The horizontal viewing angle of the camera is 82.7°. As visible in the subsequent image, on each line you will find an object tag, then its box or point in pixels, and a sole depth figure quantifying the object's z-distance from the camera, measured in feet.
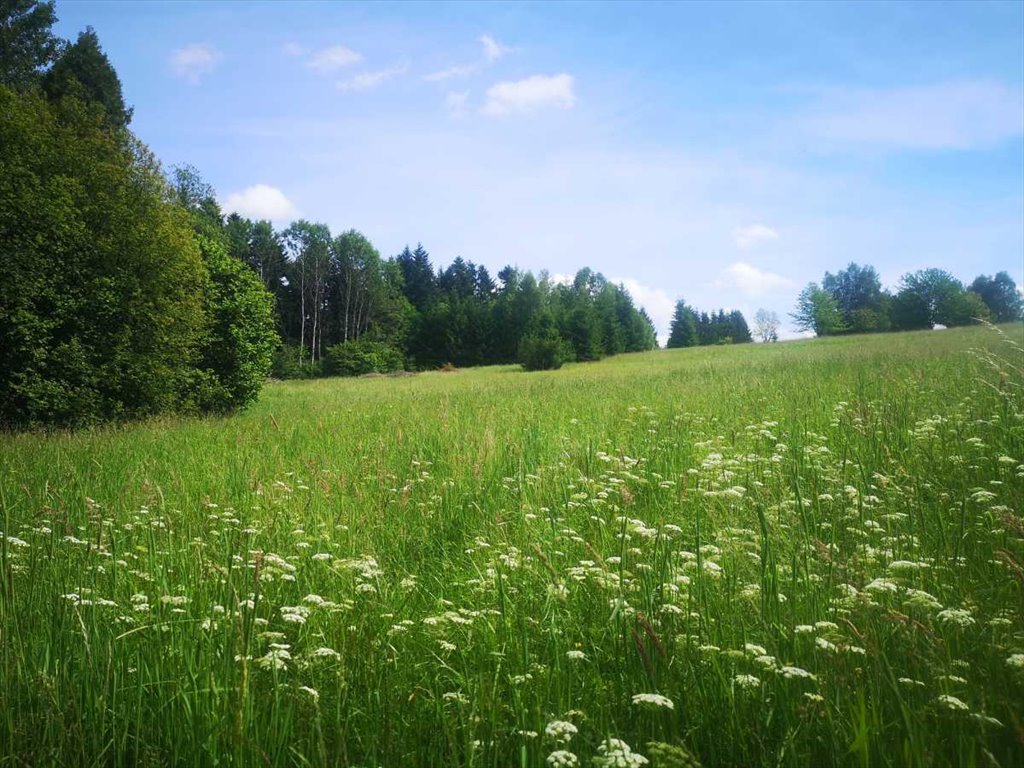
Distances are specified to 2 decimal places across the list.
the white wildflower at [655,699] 5.41
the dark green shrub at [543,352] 130.82
